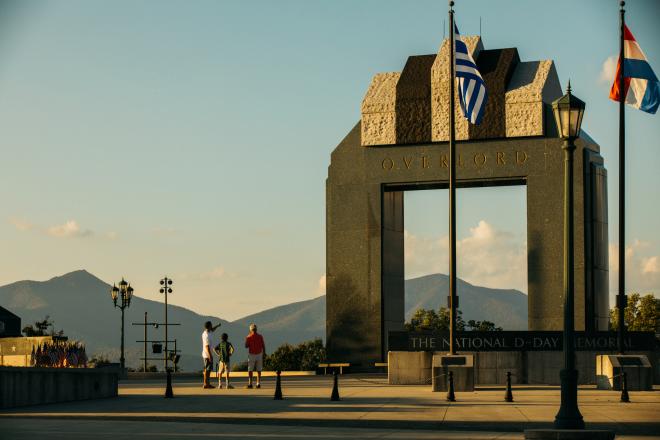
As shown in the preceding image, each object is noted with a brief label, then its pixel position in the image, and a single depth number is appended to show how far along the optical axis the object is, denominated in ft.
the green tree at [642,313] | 397.60
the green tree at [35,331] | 363.89
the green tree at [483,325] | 363.35
